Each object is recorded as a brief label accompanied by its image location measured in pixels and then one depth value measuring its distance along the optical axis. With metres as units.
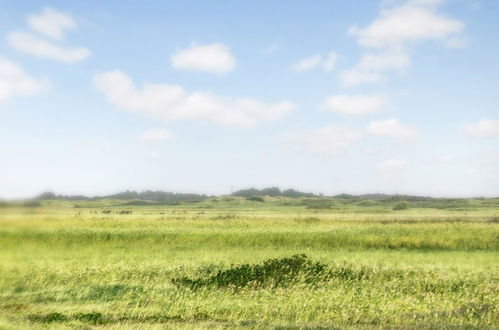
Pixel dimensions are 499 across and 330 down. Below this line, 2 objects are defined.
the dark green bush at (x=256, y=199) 193.62
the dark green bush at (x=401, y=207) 135.65
